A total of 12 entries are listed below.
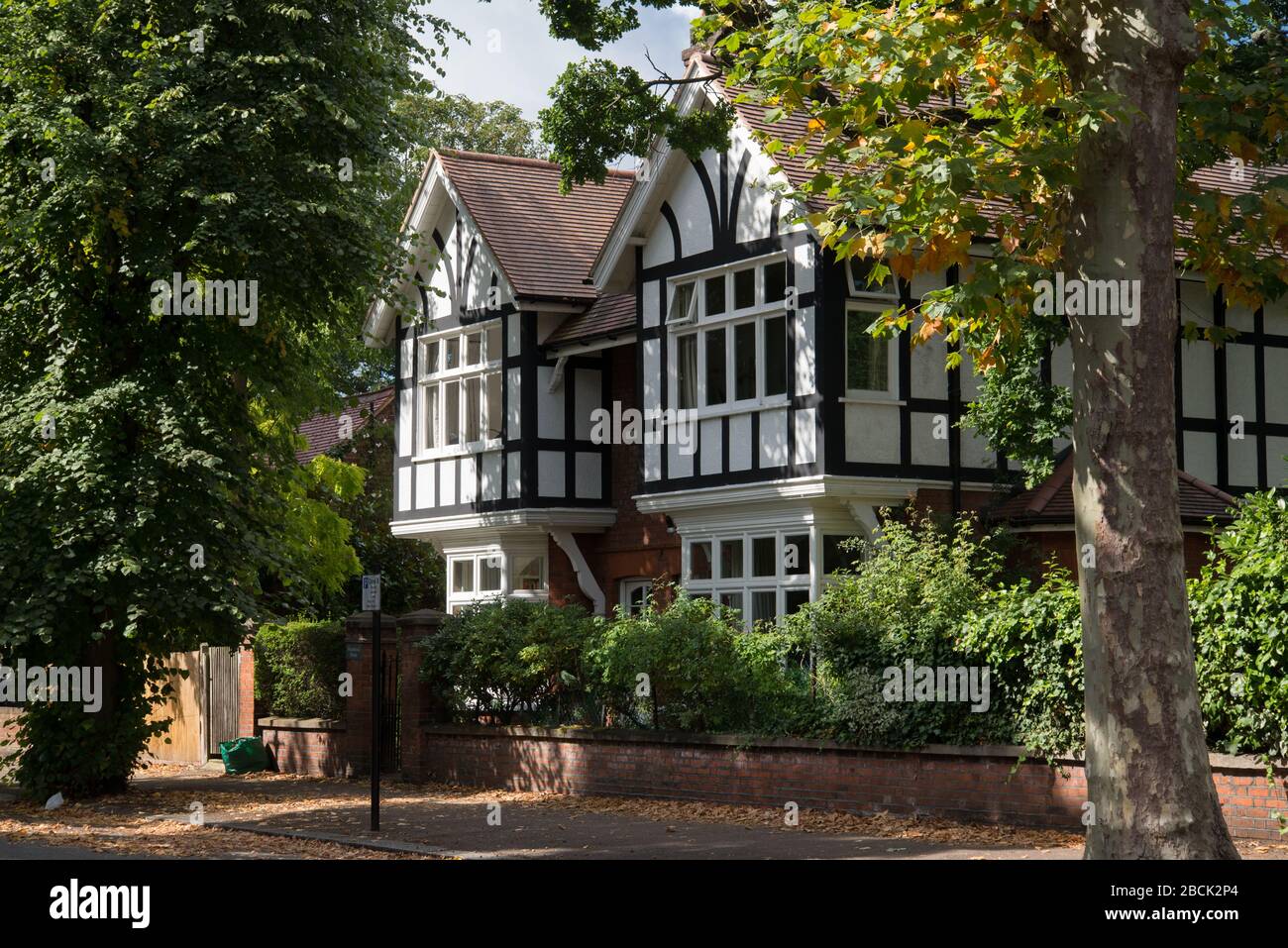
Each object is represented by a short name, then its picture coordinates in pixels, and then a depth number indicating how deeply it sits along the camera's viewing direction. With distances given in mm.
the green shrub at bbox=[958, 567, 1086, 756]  13734
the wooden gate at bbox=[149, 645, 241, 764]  24469
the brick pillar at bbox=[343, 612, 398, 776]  21328
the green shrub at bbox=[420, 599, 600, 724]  19141
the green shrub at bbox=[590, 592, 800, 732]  16922
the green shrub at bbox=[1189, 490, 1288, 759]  12188
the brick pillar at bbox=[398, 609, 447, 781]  20703
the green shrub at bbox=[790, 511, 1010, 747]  14859
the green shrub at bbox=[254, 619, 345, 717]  22422
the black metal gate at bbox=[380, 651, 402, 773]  21422
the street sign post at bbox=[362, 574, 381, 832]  15273
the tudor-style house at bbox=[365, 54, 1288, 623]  21328
